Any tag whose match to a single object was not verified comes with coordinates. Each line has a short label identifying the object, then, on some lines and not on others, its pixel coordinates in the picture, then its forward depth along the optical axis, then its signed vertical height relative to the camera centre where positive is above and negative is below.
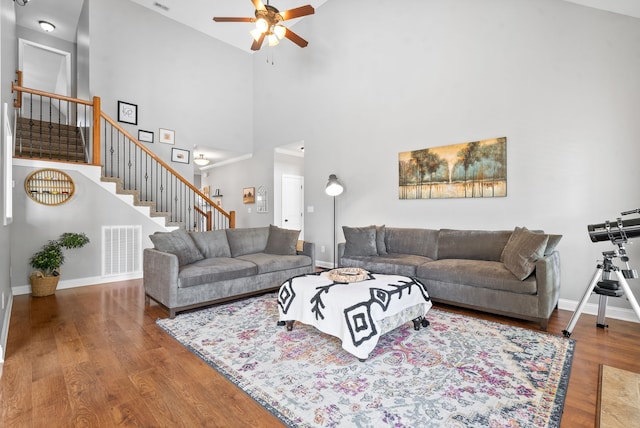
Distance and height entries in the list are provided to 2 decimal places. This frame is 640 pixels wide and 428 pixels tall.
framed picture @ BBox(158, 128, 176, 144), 6.07 +1.63
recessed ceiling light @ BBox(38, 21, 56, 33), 6.14 +3.94
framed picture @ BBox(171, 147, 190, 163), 6.26 +1.26
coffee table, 2.13 -0.73
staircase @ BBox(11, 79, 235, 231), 4.81 +1.01
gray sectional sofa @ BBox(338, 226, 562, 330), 2.78 -0.57
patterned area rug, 1.59 -1.06
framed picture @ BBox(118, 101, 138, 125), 5.53 +1.92
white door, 7.52 +0.33
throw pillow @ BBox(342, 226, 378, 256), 4.23 -0.39
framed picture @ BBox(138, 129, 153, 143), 5.79 +1.54
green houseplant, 3.77 -0.61
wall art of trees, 3.77 +0.59
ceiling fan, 3.47 +2.33
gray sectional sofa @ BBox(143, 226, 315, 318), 3.08 -0.59
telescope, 2.34 -0.14
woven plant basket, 3.75 -0.87
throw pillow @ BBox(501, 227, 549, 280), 2.77 -0.38
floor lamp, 5.12 +0.47
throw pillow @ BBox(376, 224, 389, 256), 4.32 -0.39
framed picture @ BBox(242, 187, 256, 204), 7.54 +0.50
